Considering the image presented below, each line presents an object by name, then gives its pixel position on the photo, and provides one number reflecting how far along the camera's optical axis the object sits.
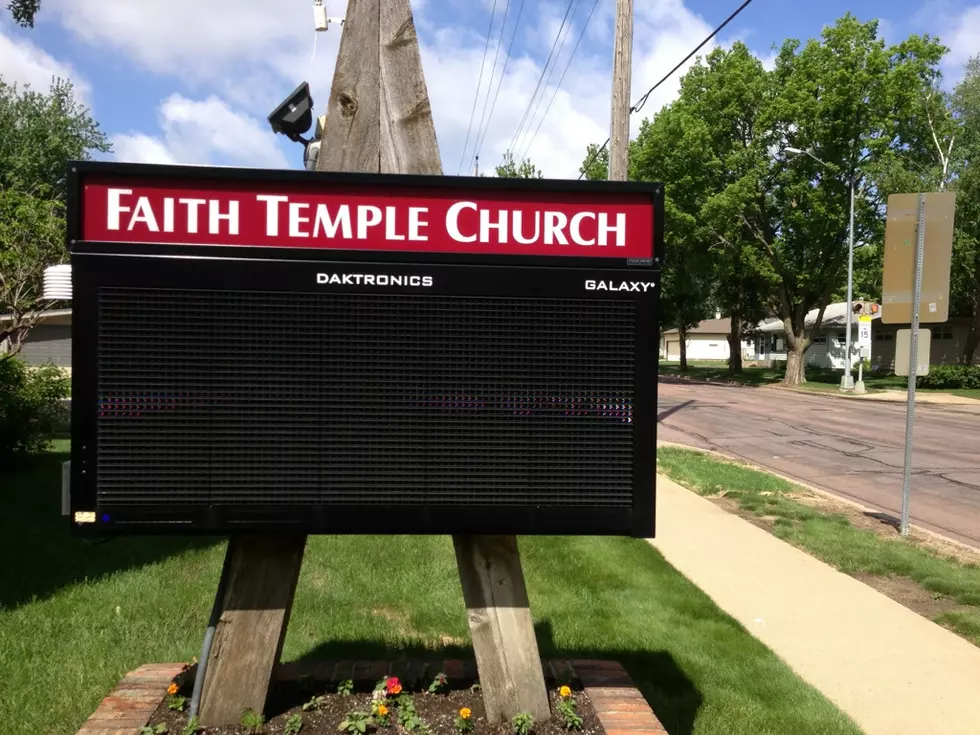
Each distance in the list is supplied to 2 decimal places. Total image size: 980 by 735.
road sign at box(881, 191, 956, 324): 7.43
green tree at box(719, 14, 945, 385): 31.66
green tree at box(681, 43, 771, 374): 33.78
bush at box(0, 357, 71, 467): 9.59
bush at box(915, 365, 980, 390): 30.75
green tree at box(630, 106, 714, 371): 34.47
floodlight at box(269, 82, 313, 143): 5.90
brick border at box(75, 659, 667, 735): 2.99
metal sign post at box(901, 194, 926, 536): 7.48
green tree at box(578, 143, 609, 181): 40.34
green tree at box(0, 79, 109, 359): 14.16
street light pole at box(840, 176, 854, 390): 28.36
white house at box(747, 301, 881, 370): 48.79
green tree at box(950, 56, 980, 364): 30.81
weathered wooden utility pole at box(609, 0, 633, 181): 12.05
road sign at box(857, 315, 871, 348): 29.06
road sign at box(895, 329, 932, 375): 7.90
